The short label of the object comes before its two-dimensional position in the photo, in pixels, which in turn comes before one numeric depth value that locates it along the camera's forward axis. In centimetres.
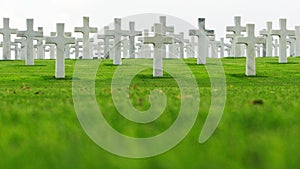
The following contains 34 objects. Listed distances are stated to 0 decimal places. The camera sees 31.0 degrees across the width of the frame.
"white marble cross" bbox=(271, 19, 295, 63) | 3297
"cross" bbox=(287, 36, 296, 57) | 5395
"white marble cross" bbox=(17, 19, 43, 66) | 3052
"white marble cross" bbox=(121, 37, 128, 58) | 4634
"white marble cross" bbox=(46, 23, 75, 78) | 2383
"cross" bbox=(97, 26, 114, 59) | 4098
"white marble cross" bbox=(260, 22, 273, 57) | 4334
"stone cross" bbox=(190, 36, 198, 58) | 4784
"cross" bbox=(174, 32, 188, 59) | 4110
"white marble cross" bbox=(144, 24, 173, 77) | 2461
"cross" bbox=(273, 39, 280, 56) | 6506
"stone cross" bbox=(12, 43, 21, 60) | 5980
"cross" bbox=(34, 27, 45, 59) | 4798
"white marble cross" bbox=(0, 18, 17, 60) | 3925
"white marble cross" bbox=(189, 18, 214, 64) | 3184
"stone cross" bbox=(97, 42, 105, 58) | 5984
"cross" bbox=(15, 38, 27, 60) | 4603
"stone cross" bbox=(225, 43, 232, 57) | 6274
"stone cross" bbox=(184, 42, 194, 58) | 4791
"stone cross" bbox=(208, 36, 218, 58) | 4637
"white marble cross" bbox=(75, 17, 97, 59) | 3616
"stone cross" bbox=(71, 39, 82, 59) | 5338
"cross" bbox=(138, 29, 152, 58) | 4849
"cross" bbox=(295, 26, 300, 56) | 4344
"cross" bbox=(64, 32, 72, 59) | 5261
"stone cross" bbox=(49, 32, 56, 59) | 5596
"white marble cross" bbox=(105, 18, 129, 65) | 3183
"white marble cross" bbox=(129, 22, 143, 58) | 3318
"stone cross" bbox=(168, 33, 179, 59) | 4656
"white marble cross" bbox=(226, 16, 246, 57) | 4003
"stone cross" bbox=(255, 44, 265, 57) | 6468
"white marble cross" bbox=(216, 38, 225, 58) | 5732
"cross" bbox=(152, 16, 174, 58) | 3238
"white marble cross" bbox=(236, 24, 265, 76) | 2552
